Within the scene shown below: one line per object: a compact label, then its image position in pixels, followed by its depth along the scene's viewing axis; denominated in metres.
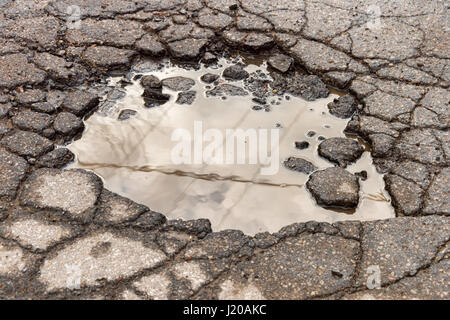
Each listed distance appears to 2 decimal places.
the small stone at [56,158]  2.88
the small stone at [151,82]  3.43
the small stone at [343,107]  3.26
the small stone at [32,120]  3.05
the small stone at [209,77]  3.53
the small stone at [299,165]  2.94
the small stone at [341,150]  2.97
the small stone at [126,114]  3.28
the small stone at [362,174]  2.88
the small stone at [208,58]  3.64
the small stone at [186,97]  3.39
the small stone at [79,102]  3.23
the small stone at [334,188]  2.73
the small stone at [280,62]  3.54
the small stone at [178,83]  3.47
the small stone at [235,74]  3.53
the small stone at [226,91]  3.44
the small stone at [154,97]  3.39
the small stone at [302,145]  3.08
